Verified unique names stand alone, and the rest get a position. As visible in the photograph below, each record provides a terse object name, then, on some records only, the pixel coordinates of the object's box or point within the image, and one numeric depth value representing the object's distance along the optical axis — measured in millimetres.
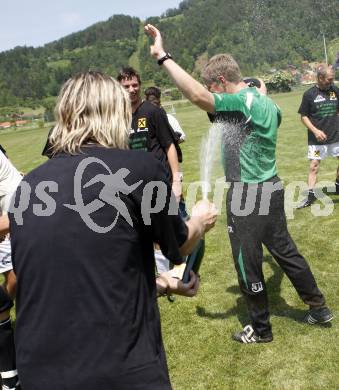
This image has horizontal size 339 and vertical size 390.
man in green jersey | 3973
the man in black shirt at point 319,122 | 9250
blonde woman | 1906
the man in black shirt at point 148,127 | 5719
